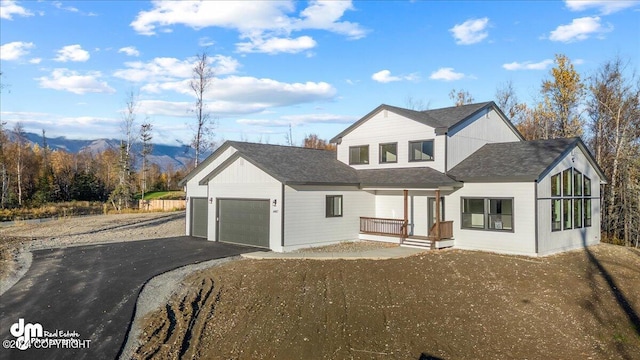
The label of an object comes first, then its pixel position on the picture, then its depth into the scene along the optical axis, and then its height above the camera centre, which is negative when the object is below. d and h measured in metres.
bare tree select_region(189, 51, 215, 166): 34.75 +4.91
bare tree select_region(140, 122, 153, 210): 48.25 +5.41
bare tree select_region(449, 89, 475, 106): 45.38 +9.76
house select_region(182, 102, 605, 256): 17.41 -0.10
